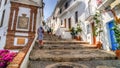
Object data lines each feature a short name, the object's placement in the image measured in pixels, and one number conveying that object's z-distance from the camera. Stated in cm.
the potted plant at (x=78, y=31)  1422
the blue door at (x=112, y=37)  876
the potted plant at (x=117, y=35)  708
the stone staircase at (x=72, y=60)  549
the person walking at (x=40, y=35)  974
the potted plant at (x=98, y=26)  1011
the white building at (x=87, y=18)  938
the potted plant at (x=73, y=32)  1502
